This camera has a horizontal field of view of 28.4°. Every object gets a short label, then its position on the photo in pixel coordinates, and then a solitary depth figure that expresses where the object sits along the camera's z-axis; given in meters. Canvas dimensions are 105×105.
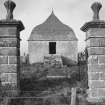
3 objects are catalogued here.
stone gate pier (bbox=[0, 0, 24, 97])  6.63
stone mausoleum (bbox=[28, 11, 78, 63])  20.50
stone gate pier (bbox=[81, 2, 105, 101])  6.64
